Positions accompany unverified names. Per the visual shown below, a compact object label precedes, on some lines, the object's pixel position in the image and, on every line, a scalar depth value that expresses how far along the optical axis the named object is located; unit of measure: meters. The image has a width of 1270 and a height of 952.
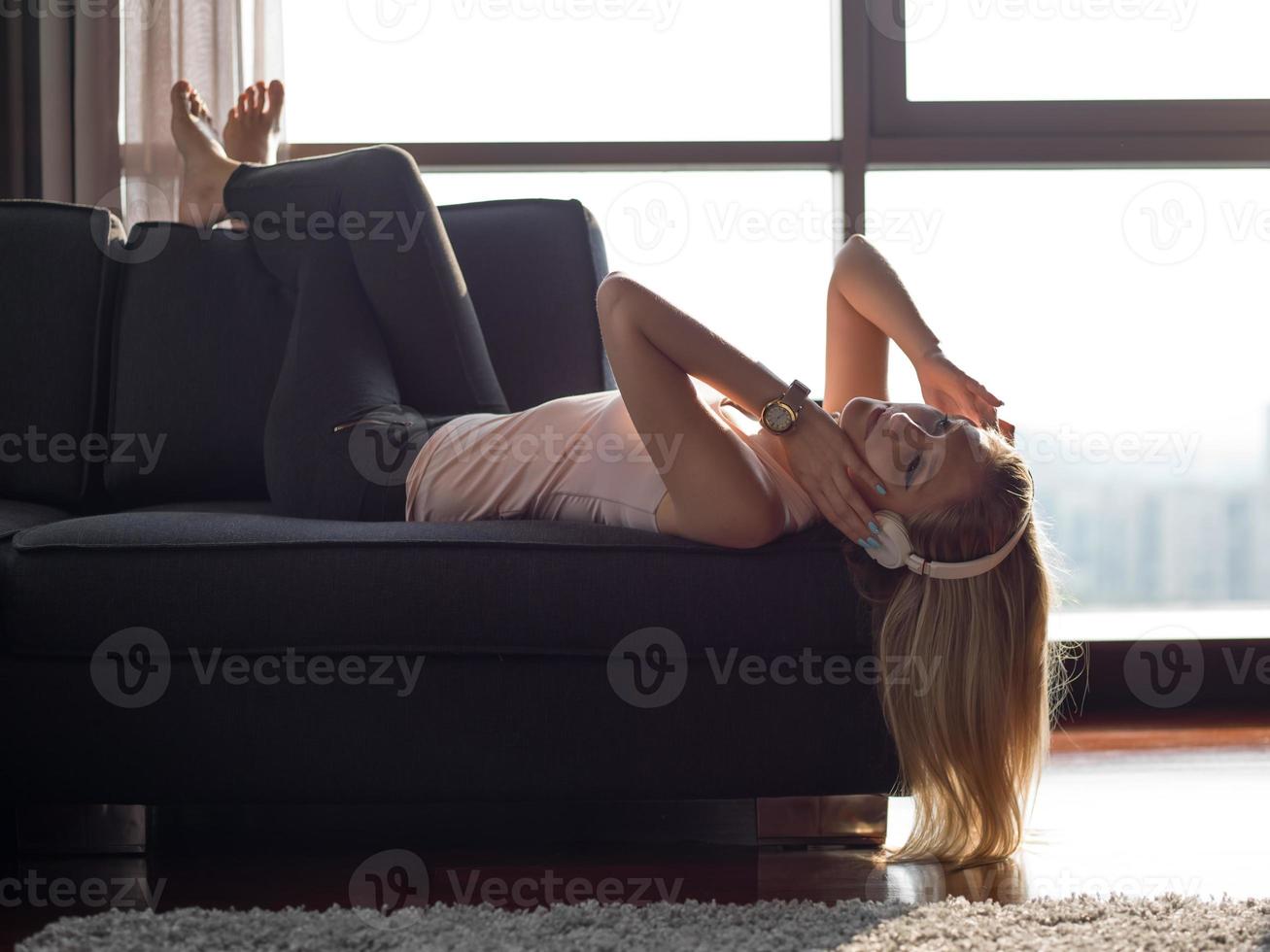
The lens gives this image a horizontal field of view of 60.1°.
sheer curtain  2.65
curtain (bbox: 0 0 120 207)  2.67
